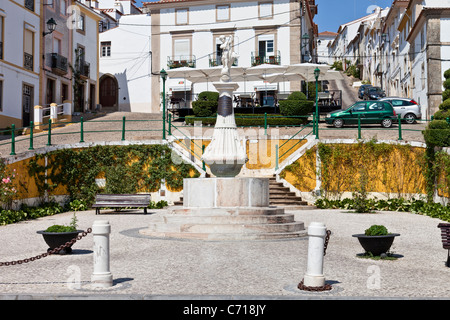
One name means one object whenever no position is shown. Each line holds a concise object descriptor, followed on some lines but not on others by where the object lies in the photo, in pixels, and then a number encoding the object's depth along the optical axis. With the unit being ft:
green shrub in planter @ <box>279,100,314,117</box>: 89.66
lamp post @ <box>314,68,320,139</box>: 70.90
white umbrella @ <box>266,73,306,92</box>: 93.04
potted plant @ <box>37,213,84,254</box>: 30.71
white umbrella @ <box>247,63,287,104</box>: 86.14
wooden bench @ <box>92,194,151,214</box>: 54.49
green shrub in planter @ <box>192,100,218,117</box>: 94.68
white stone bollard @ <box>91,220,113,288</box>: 21.95
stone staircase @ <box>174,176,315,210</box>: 59.51
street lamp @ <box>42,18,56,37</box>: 97.14
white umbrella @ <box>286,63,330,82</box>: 88.79
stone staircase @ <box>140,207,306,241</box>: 36.76
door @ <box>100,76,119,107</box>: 147.54
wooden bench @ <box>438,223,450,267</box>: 26.76
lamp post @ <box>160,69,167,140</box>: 65.46
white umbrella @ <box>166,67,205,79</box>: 86.22
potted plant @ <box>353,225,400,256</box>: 29.66
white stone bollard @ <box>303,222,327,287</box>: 21.29
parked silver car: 88.07
